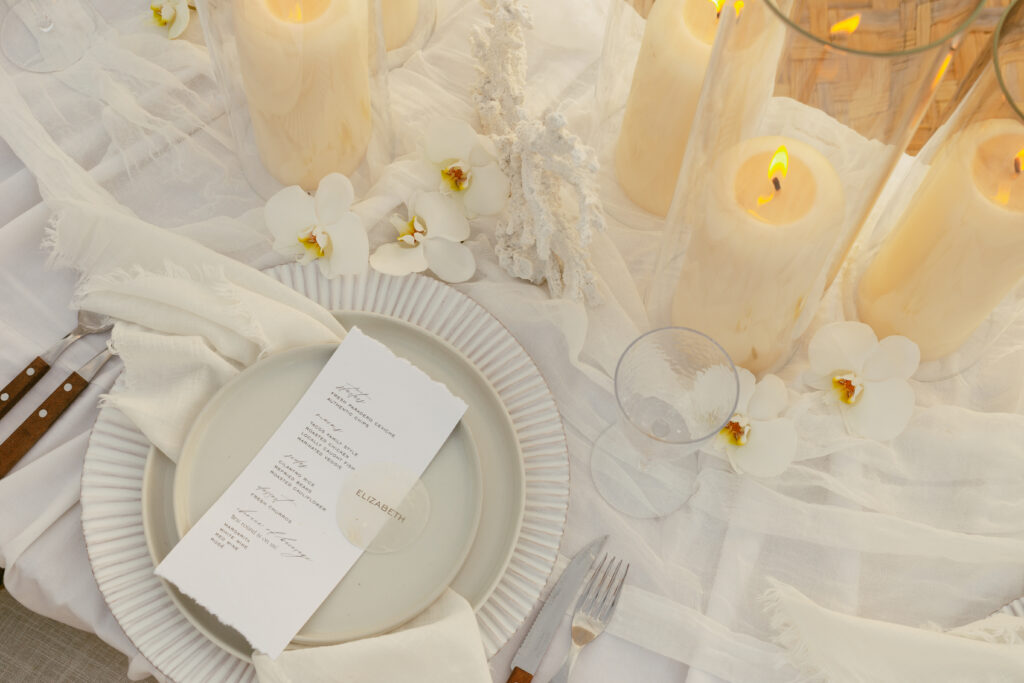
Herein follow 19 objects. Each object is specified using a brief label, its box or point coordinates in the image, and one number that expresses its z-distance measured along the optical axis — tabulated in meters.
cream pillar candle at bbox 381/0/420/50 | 0.84
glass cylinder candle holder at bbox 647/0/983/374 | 0.50
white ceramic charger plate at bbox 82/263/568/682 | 0.60
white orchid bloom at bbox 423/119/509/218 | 0.74
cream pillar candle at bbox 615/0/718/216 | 0.67
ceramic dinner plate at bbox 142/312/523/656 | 0.60
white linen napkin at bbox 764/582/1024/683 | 0.63
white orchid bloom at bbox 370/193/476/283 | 0.76
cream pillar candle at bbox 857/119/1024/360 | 0.61
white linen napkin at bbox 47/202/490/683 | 0.58
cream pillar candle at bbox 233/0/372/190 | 0.68
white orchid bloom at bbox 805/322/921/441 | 0.71
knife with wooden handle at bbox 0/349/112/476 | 0.68
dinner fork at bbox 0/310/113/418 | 0.69
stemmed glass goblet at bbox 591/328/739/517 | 0.66
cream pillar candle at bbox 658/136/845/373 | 0.60
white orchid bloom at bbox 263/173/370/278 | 0.73
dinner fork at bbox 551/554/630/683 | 0.64
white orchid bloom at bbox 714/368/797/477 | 0.69
